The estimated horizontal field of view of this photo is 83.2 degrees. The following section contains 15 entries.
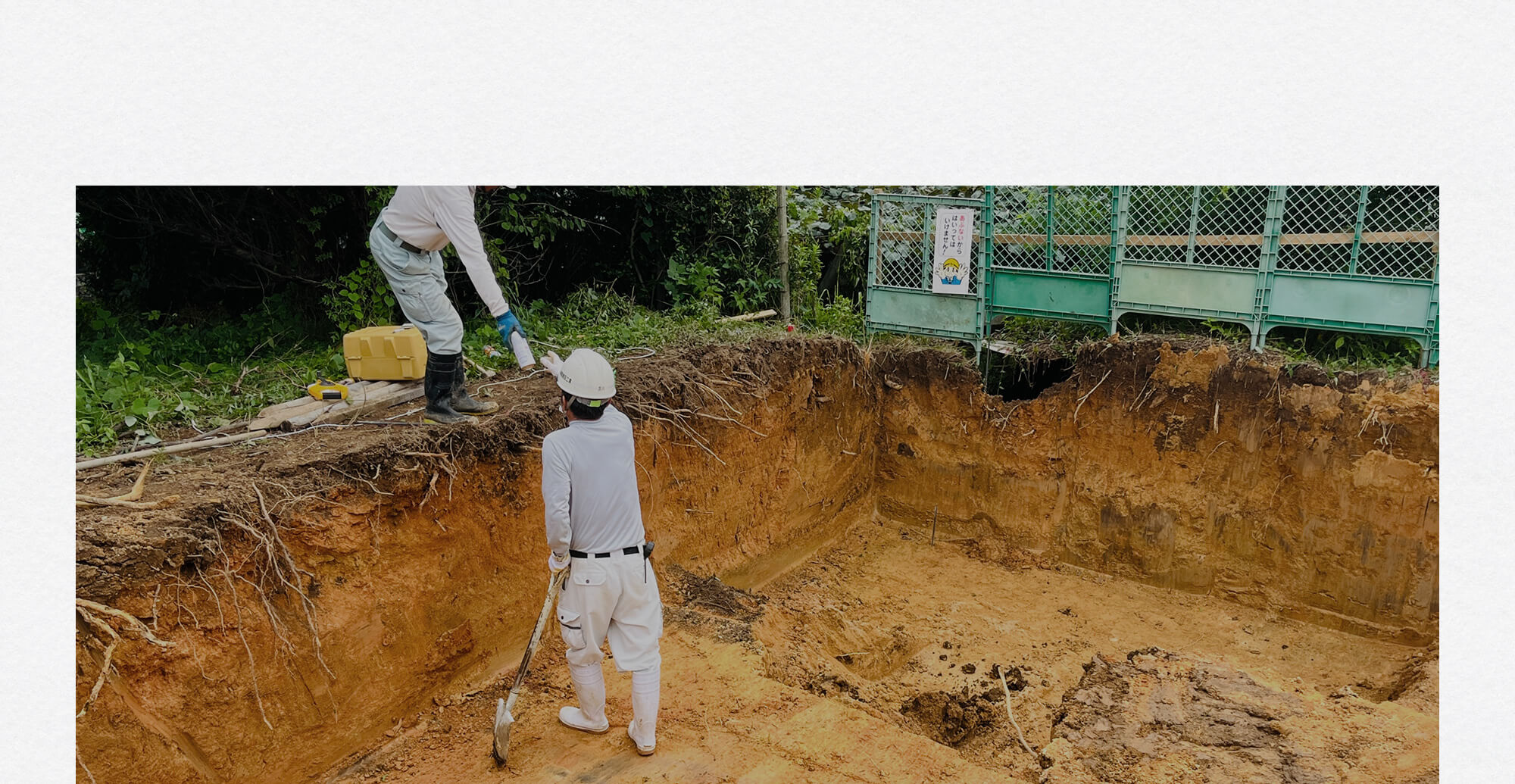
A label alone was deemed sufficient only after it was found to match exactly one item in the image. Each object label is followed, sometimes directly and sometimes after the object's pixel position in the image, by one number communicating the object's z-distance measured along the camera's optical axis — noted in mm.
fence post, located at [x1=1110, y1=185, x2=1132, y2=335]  7527
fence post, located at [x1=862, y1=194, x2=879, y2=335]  8477
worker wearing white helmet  4062
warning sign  8117
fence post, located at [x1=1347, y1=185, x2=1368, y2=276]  6648
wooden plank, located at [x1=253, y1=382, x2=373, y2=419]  5172
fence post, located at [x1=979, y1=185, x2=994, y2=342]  8000
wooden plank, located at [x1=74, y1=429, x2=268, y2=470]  4375
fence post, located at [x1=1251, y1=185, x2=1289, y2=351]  6922
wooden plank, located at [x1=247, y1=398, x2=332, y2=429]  5094
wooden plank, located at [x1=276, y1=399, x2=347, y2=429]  5113
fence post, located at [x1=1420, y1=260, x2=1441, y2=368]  6535
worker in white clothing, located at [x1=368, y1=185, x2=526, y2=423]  5102
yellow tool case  5676
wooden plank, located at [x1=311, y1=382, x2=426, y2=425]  5316
